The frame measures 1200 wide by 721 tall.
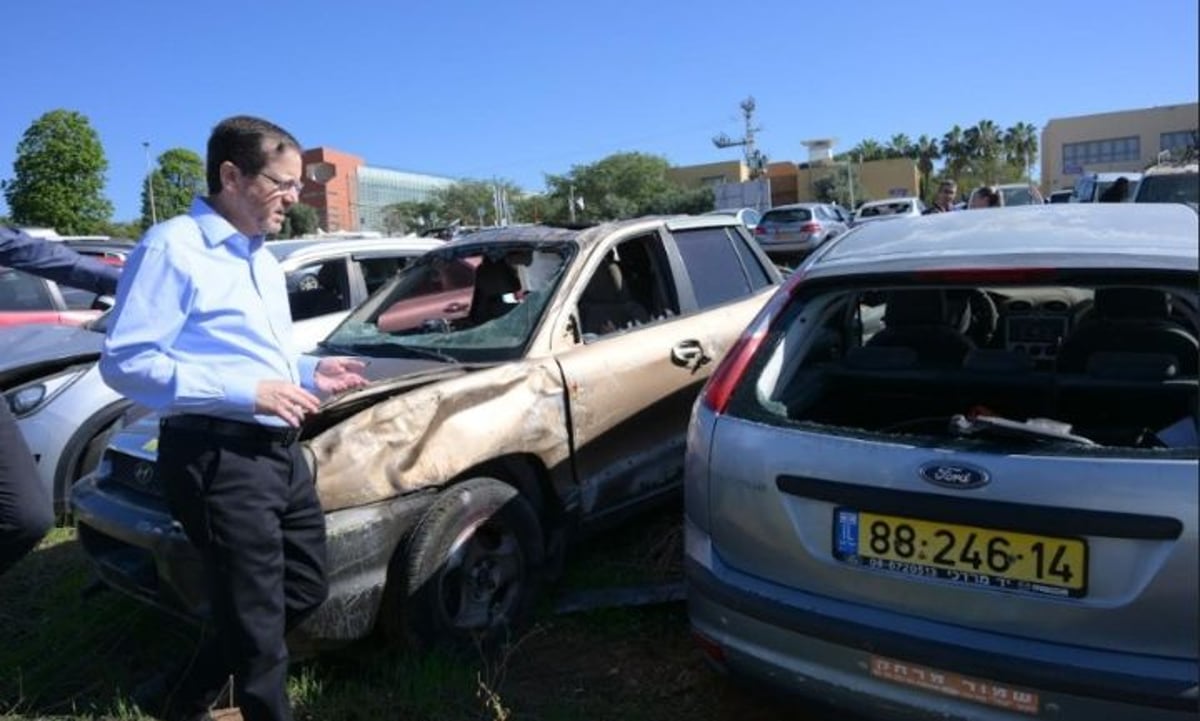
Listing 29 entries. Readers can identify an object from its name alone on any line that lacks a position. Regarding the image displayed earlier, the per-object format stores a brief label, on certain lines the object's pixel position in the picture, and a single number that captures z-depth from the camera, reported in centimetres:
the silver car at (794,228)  2248
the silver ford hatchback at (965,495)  204
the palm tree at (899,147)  9231
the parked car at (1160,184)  950
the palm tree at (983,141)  8950
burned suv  311
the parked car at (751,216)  2765
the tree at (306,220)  4768
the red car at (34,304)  753
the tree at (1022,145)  9169
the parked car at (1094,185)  1382
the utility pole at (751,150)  6231
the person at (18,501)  301
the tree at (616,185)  7450
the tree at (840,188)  6631
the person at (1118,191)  1068
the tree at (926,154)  9088
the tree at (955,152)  9028
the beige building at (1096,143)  5019
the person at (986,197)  914
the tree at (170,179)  6061
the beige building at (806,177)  7388
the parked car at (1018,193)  2097
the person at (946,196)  998
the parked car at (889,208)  2592
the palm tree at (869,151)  9281
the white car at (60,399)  485
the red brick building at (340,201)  7700
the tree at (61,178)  4706
